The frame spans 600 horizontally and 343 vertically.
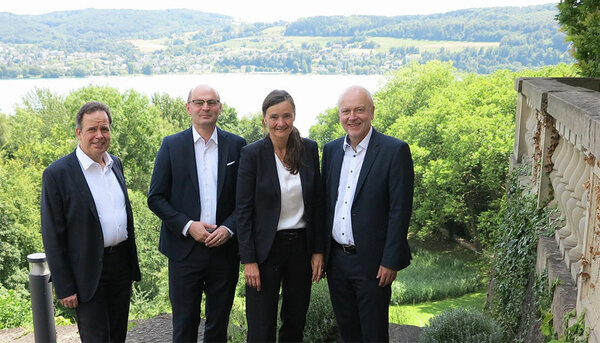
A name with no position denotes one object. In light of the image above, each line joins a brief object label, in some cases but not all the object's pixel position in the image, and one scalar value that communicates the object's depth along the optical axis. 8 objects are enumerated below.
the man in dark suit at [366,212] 3.40
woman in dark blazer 3.52
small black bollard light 4.52
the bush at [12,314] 9.04
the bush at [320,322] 5.17
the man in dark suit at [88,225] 3.47
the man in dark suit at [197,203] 3.78
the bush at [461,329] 4.27
